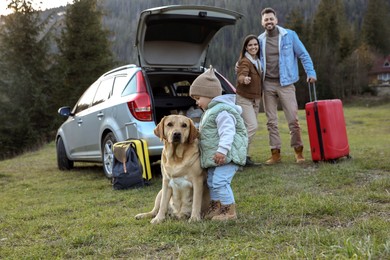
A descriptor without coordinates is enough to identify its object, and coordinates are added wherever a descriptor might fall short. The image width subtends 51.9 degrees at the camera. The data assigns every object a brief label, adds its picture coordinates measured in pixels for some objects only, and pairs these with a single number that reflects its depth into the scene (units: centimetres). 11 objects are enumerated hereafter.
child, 342
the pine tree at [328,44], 5038
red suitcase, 584
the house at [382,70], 6938
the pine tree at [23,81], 2061
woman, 604
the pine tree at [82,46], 2584
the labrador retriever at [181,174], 352
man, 627
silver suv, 561
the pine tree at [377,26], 7081
